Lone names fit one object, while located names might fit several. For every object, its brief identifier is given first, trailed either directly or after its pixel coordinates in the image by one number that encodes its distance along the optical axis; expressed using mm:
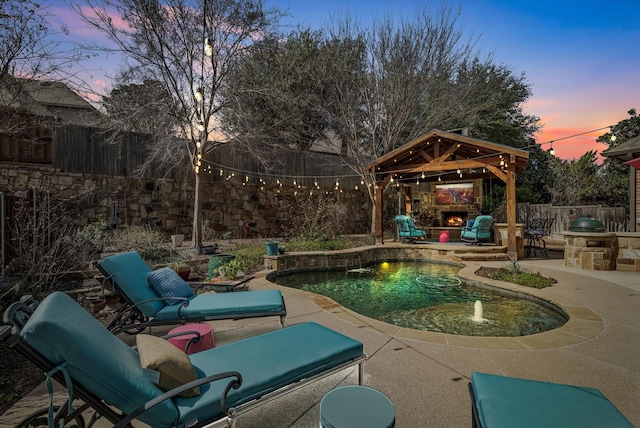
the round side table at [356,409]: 1263
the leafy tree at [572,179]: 18125
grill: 6633
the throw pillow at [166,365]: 1499
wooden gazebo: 8570
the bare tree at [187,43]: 8383
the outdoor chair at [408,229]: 10453
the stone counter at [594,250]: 6531
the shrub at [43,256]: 3969
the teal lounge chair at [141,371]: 1307
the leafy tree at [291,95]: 12698
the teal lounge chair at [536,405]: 1312
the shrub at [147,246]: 6980
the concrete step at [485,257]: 8391
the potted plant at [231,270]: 5773
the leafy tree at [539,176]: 18922
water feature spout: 4156
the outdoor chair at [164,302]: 2896
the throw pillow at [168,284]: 3193
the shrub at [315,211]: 12289
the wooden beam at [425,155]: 10281
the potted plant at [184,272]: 5135
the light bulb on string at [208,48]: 7504
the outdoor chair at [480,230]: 9359
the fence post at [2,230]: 4592
